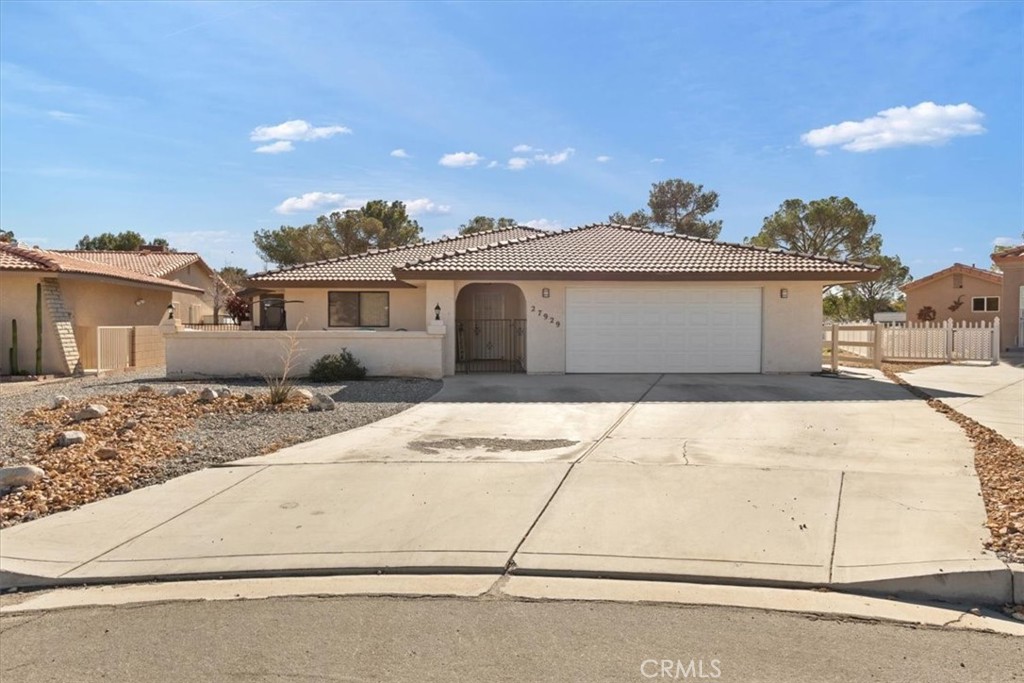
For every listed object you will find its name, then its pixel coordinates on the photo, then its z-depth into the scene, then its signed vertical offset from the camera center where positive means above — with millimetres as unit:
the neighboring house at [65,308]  21984 +602
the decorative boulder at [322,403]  13056 -1325
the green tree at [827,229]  44094 +5866
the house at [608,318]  18625 +255
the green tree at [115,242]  68812 +7936
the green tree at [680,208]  50094 +8045
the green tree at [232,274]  61388 +4424
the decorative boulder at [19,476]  7793 -1560
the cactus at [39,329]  21891 -67
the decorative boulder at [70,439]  9566 -1424
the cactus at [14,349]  21797 -646
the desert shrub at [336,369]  17812 -987
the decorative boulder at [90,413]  11259 -1303
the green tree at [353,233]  47938 +6092
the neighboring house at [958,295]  36300 +1642
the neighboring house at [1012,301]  27734 +1027
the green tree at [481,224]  54875 +7649
